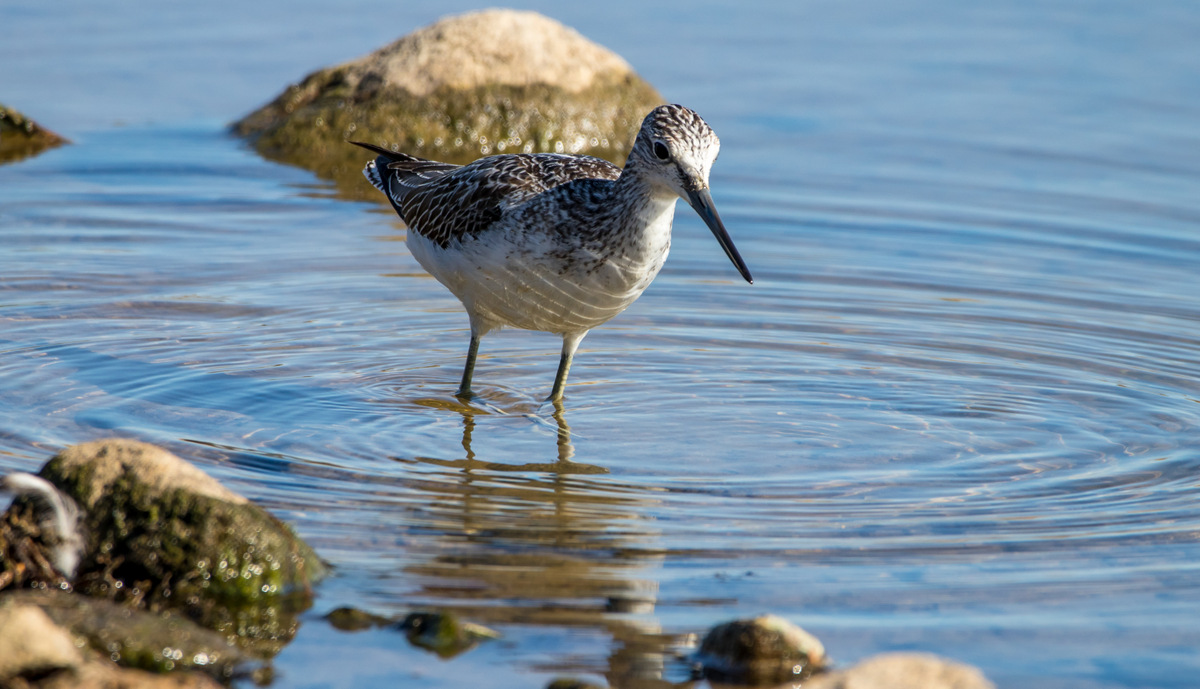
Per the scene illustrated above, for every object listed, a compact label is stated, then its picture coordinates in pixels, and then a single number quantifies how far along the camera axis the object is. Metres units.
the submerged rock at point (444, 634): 9.27
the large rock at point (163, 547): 9.48
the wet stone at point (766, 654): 8.95
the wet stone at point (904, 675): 8.06
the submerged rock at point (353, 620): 9.59
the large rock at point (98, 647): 7.92
